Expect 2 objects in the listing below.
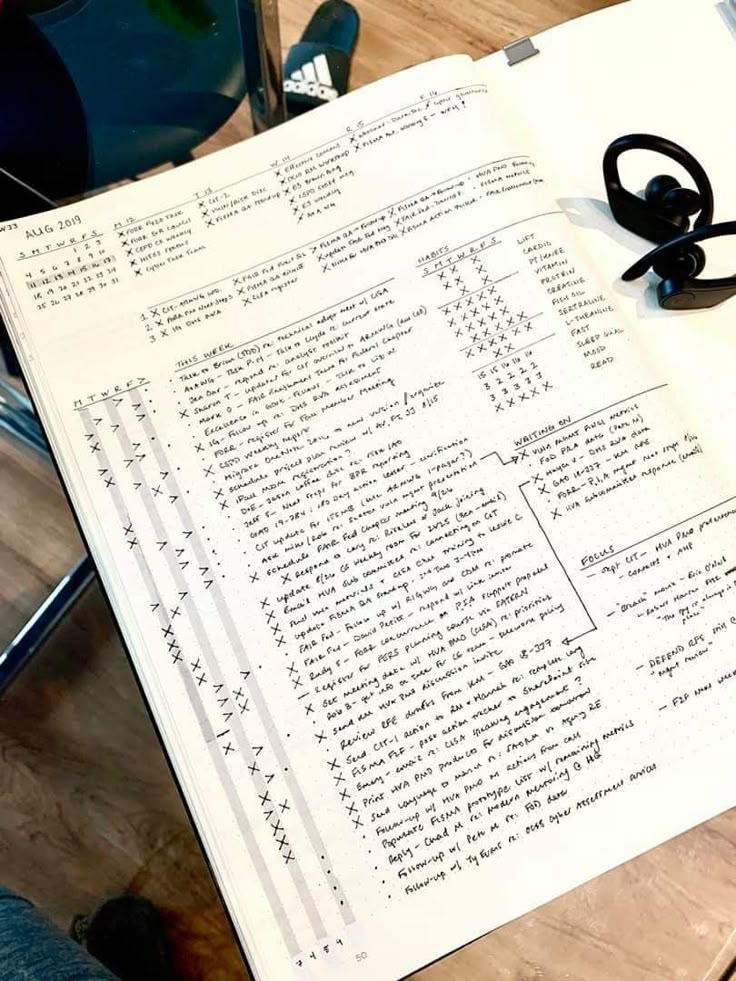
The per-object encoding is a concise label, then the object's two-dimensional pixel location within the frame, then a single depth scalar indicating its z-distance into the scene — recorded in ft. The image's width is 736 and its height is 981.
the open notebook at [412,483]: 1.11
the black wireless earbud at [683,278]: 1.31
